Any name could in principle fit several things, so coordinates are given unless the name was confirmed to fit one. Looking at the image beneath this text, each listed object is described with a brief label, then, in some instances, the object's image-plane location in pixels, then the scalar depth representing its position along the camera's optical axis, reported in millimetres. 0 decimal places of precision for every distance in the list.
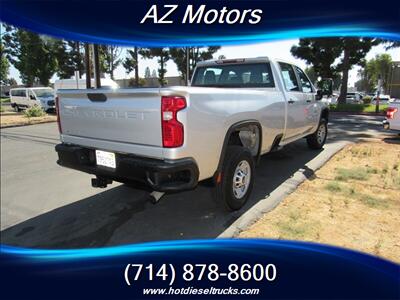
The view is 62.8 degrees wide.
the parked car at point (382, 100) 26042
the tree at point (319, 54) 20641
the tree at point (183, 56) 31609
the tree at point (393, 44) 19047
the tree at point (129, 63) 36094
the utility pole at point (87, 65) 14531
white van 19812
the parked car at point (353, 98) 28544
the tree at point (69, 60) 35594
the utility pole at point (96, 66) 12916
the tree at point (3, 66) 29058
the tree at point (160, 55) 32594
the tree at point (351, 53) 19547
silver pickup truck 3012
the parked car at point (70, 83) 19828
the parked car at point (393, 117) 8781
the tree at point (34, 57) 29070
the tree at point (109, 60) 31359
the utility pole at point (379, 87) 17139
